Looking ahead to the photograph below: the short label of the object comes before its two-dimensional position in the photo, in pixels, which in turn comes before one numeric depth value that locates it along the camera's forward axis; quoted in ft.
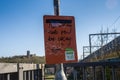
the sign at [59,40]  5.63
